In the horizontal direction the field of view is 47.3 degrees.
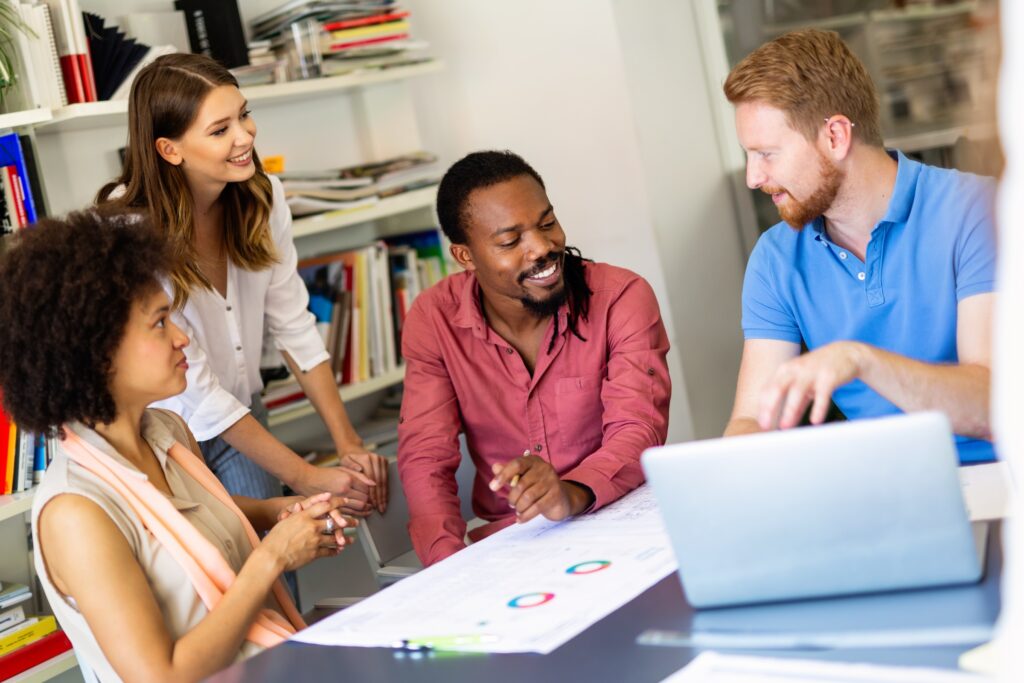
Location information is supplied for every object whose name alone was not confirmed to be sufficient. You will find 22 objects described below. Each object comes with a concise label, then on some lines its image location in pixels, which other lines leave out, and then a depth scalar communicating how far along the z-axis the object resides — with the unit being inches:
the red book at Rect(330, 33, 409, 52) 123.6
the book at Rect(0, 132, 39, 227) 97.7
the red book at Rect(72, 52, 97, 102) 102.1
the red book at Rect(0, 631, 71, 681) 89.9
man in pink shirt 82.3
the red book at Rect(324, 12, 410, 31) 123.3
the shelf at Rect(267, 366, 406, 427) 117.5
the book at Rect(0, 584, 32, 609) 92.0
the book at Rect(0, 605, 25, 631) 91.2
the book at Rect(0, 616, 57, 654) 90.5
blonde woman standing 91.2
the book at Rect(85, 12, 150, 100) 105.6
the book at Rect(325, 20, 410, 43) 123.7
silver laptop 41.9
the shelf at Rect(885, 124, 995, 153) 131.9
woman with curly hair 57.4
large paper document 50.8
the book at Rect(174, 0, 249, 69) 116.2
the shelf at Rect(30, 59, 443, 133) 100.7
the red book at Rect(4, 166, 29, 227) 97.7
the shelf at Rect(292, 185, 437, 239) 117.7
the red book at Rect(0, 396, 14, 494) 94.7
